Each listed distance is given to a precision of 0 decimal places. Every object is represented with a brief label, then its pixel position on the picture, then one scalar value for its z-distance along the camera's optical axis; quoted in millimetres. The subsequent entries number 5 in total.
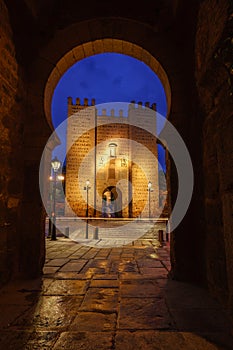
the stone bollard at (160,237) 6338
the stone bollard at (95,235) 7464
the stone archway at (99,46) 3158
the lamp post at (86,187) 18295
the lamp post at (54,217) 7016
